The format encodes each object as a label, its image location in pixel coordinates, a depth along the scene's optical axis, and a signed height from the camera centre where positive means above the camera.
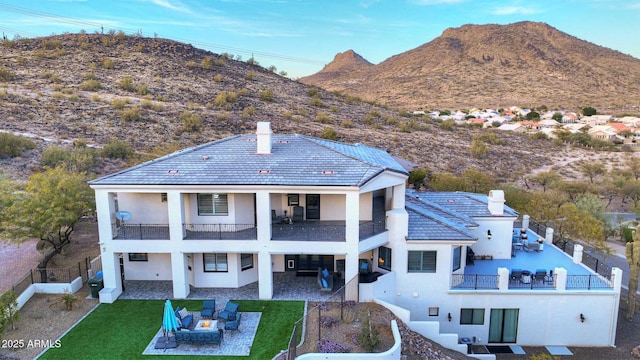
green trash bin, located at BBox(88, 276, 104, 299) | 19.11 -8.09
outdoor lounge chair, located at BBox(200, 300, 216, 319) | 16.94 -8.16
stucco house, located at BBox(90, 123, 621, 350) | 18.36 -6.07
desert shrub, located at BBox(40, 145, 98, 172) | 36.53 -3.77
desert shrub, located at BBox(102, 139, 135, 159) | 42.76 -3.50
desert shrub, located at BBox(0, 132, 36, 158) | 38.78 -2.59
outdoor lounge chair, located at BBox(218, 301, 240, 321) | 16.44 -8.11
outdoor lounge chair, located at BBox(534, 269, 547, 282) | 19.45 -7.71
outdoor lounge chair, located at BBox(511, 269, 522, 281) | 19.77 -7.82
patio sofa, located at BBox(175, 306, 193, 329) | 15.97 -8.25
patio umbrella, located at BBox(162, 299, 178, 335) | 15.31 -7.80
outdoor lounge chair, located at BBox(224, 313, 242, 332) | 15.91 -8.32
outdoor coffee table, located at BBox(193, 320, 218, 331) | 15.55 -8.17
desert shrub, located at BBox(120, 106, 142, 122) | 53.34 +0.50
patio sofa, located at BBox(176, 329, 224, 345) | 15.13 -8.35
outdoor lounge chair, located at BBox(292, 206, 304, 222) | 21.53 -5.17
